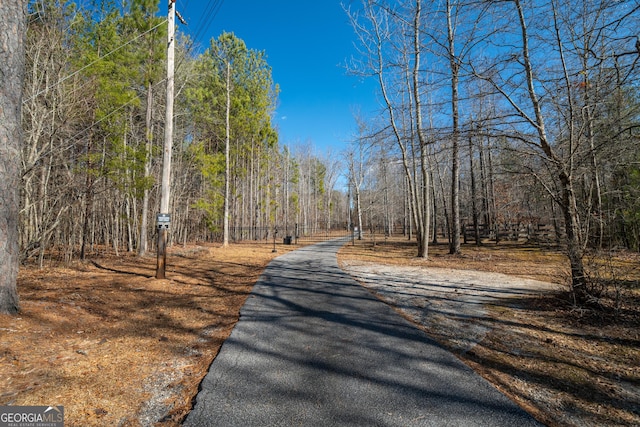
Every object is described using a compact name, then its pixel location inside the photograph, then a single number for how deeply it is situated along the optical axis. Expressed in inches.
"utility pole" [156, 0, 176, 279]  283.3
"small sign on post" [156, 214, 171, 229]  274.4
